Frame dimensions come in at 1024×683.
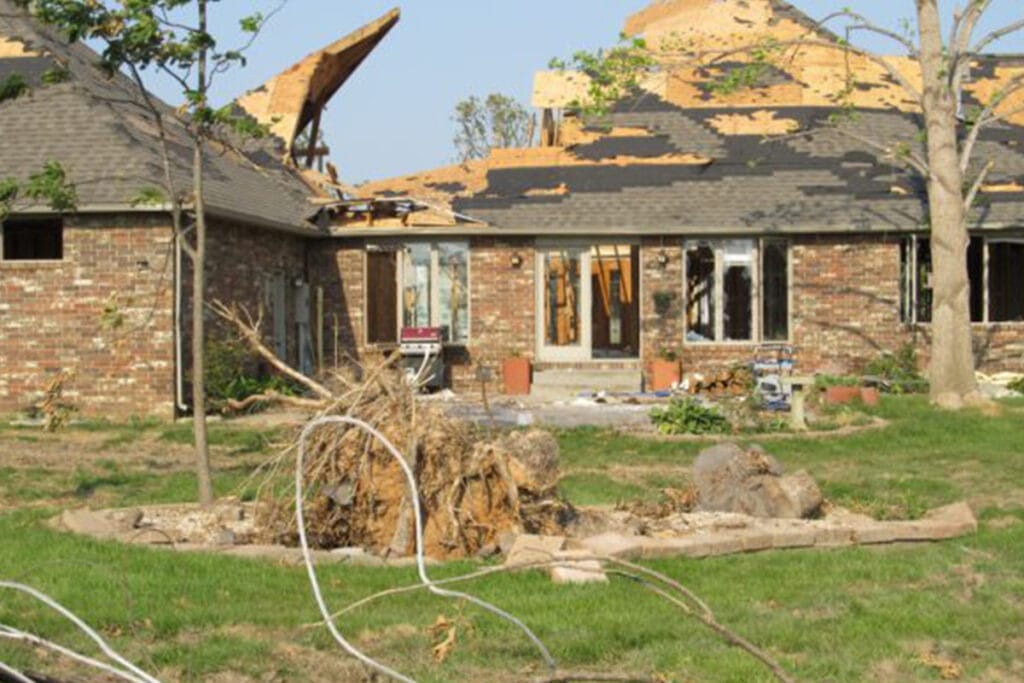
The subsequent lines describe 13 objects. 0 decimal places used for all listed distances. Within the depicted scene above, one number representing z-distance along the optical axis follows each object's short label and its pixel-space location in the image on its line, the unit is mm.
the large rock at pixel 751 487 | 11820
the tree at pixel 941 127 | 21969
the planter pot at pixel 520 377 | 26016
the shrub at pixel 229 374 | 21547
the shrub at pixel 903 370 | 24805
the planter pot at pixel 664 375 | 25703
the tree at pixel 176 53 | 12227
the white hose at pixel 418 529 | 5781
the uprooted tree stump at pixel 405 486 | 10492
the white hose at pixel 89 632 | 5029
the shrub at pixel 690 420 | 18283
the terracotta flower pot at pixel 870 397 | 21734
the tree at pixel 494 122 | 68625
